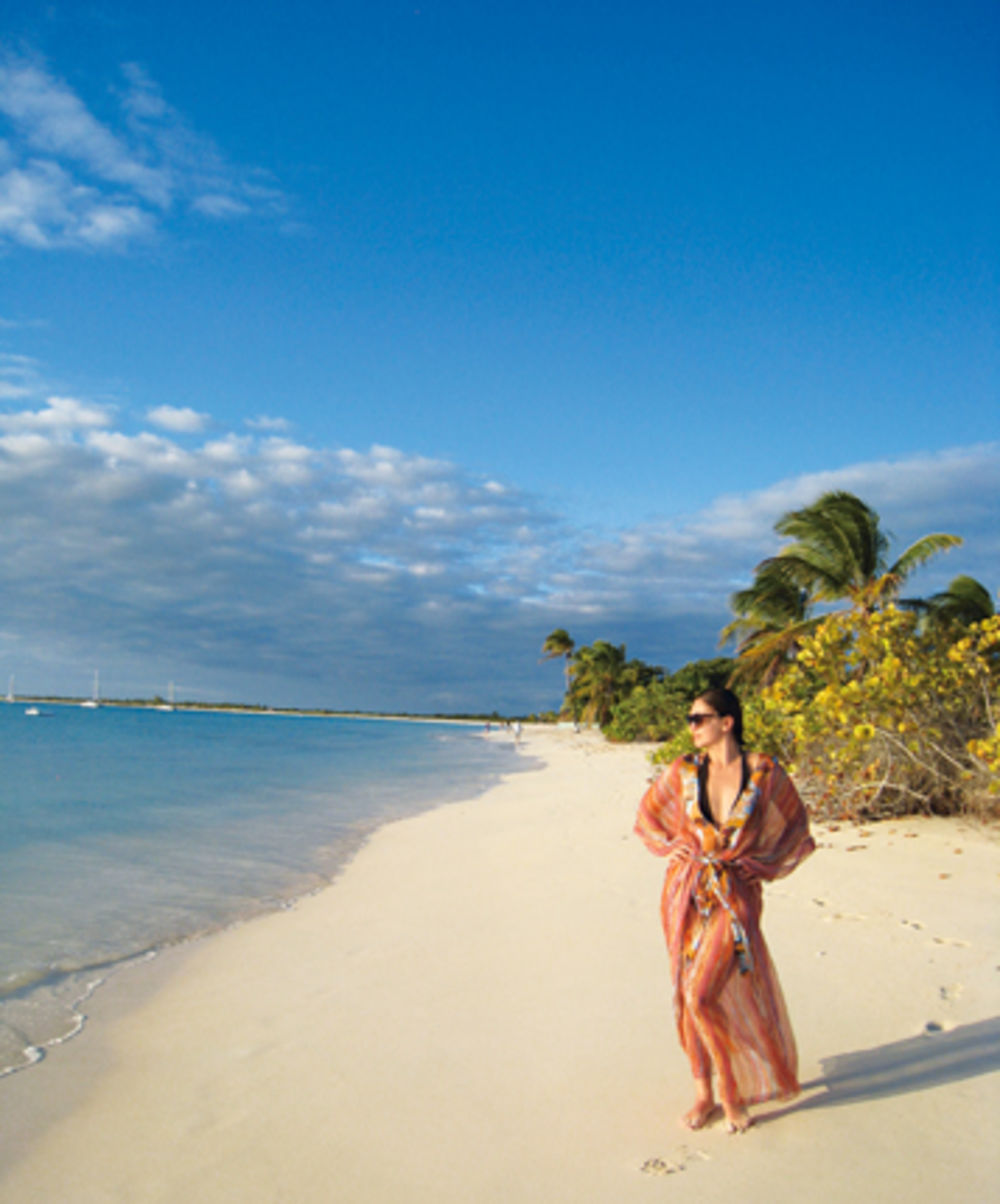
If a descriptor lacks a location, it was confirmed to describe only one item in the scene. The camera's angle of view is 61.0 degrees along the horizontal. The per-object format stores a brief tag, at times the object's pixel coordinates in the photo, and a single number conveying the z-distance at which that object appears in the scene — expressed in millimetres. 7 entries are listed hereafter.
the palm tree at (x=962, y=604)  16828
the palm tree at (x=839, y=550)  17734
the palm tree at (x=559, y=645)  70188
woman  3201
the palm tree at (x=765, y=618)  22859
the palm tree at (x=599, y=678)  53469
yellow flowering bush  8930
